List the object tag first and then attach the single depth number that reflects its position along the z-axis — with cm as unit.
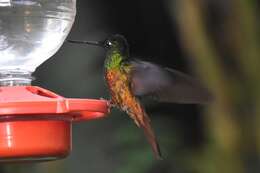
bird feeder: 535
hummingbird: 640
